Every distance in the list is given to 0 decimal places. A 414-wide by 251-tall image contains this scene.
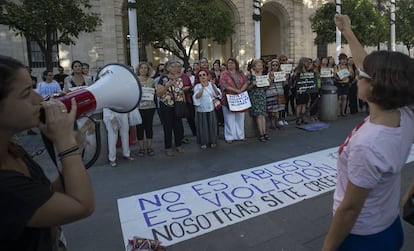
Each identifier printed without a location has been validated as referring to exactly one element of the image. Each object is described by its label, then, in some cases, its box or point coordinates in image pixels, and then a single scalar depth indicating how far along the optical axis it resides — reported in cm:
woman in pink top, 144
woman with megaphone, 107
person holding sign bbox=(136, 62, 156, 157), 596
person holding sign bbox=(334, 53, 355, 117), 941
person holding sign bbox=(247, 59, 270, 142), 732
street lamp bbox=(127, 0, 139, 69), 975
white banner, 348
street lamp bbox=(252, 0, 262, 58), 1188
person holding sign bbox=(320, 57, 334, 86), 918
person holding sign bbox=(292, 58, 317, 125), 852
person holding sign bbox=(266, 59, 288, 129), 793
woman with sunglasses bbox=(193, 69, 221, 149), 658
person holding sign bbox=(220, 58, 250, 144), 699
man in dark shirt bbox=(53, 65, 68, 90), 1072
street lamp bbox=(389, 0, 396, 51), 1959
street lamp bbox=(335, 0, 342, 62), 1641
